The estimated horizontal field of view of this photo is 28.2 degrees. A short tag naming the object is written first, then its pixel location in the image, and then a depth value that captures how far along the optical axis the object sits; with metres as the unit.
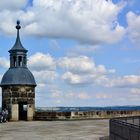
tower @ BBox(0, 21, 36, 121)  20.04
